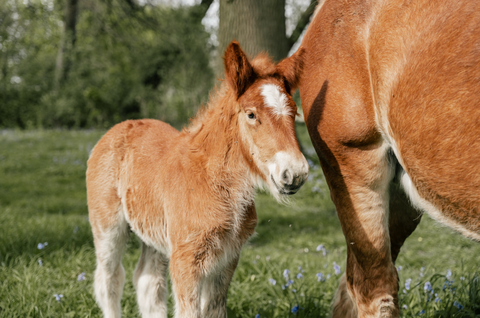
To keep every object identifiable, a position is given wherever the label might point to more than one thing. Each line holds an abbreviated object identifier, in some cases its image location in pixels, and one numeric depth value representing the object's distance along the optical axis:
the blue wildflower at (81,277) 3.51
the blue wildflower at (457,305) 3.10
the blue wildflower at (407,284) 3.49
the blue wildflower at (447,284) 3.30
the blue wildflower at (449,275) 3.54
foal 2.38
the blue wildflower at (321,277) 3.55
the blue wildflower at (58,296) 3.23
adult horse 1.93
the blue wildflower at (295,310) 3.14
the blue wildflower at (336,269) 3.69
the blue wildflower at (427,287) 3.32
